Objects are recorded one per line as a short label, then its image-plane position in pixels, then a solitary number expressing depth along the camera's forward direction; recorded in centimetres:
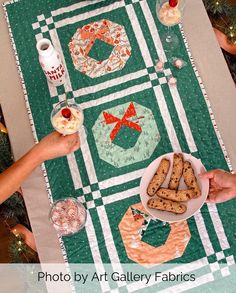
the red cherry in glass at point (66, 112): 132
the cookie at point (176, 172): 142
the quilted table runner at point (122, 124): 143
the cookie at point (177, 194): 139
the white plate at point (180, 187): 139
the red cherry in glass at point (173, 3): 146
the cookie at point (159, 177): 141
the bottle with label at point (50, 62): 143
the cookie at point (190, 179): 140
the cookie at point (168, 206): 139
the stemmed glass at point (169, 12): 150
